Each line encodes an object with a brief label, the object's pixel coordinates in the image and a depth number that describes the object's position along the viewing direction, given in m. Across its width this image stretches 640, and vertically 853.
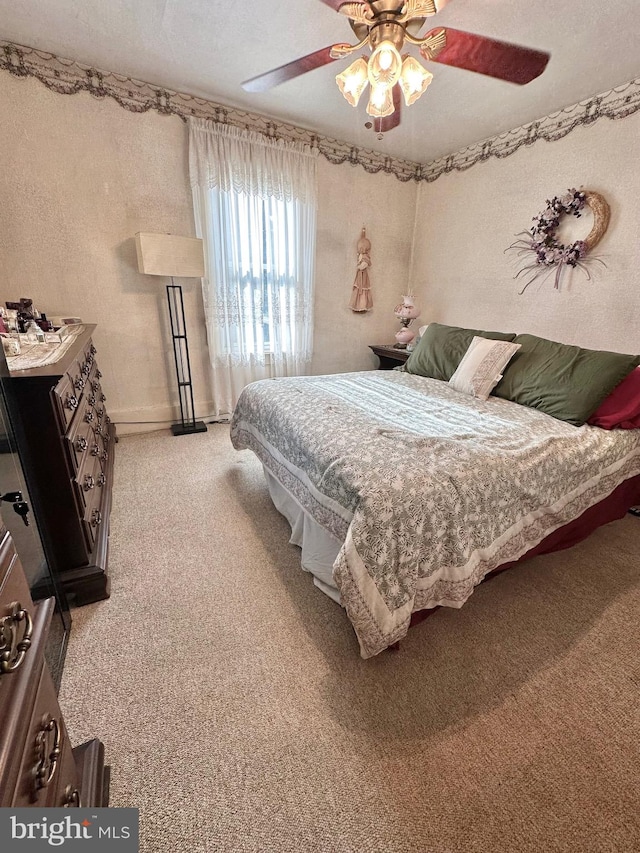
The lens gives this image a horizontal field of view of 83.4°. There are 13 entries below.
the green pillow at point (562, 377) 2.01
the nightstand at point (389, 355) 3.66
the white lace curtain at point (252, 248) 2.97
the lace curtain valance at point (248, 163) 2.86
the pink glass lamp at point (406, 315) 3.77
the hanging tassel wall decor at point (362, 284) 3.77
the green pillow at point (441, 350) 2.80
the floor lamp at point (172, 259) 2.62
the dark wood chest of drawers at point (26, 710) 0.46
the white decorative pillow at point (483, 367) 2.44
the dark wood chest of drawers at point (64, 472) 1.33
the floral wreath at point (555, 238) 2.53
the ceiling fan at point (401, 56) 1.27
